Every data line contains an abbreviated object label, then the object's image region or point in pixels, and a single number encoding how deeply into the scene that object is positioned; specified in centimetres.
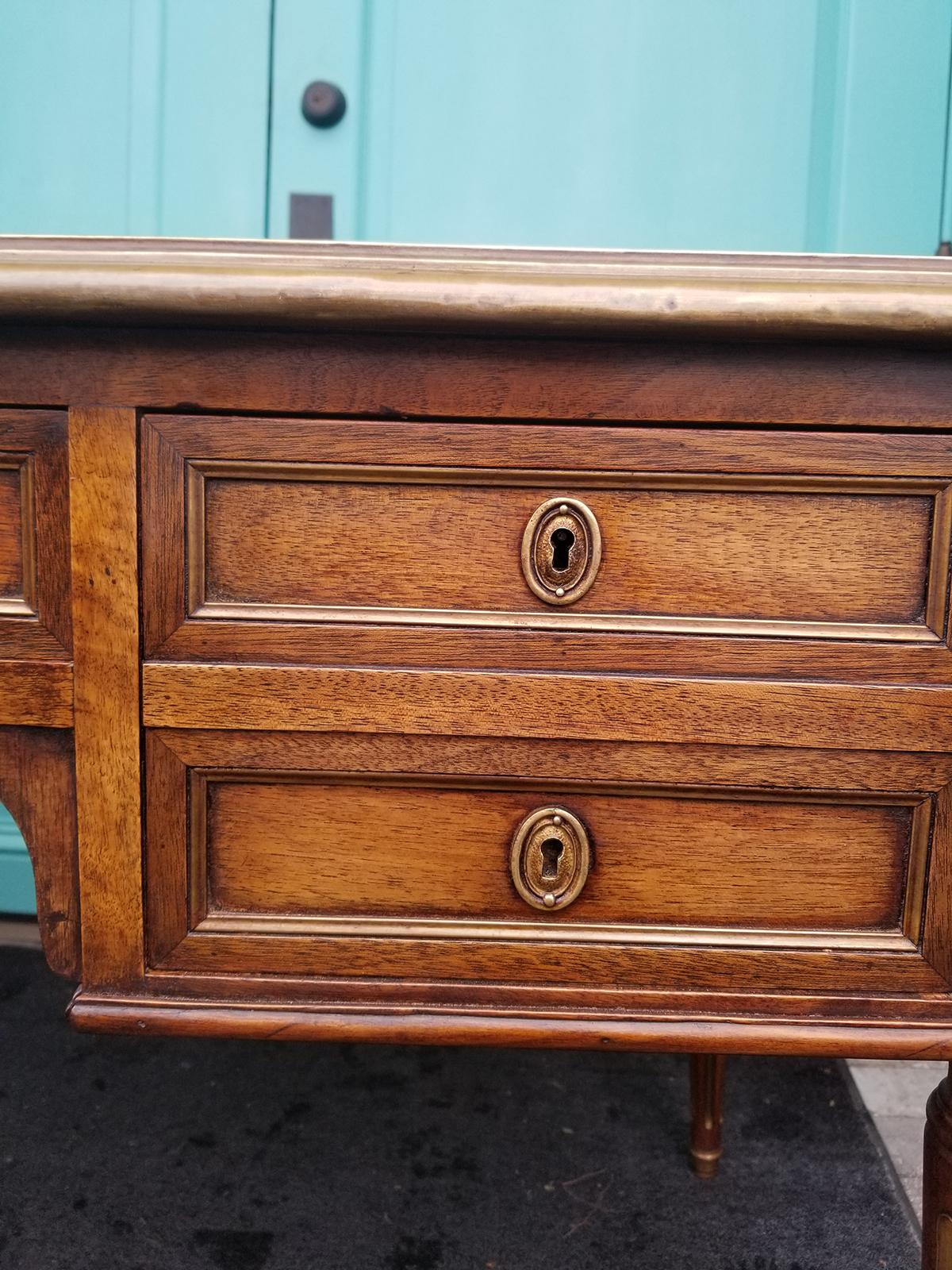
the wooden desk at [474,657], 43
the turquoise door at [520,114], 95
